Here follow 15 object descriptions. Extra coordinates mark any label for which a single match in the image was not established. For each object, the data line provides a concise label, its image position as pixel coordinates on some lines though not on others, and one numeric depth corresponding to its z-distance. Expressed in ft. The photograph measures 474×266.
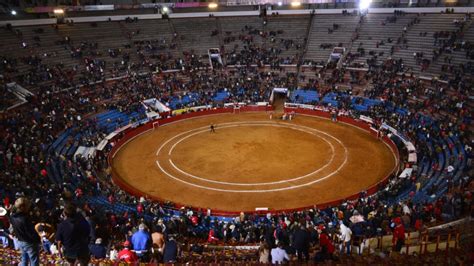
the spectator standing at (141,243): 37.91
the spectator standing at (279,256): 36.17
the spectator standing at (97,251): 40.55
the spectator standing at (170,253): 37.37
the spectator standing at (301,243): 39.01
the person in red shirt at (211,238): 67.22
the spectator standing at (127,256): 35.81
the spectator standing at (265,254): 36.68
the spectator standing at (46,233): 32.60
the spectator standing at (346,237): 50.90
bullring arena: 40.75
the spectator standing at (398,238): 47.70
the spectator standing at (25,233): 28.66
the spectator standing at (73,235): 27.84
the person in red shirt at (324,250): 37.86
